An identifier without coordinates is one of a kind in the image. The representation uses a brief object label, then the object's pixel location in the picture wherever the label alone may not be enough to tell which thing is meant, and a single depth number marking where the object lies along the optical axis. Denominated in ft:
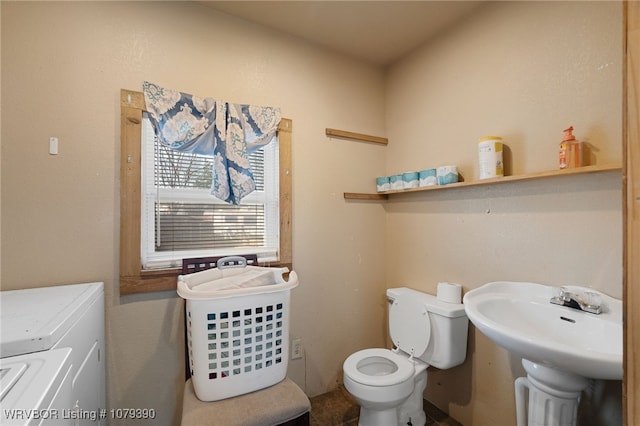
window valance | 4.96
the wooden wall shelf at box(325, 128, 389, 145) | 6.83
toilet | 4.77
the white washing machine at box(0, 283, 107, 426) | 1.83
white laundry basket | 4.07
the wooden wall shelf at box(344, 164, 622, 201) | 3.73
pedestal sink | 2.94
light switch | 4.40
